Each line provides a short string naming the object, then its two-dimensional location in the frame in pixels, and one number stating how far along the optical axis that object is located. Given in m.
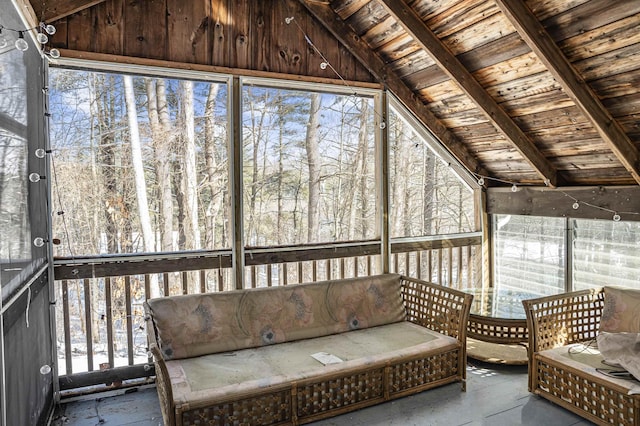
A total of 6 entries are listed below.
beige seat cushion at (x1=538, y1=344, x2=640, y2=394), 2.49
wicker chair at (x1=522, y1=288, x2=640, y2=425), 2.48
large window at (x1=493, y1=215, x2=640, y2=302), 3.64
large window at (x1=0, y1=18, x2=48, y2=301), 1.86
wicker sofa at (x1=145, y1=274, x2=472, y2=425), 2.48
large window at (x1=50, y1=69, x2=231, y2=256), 3.16
